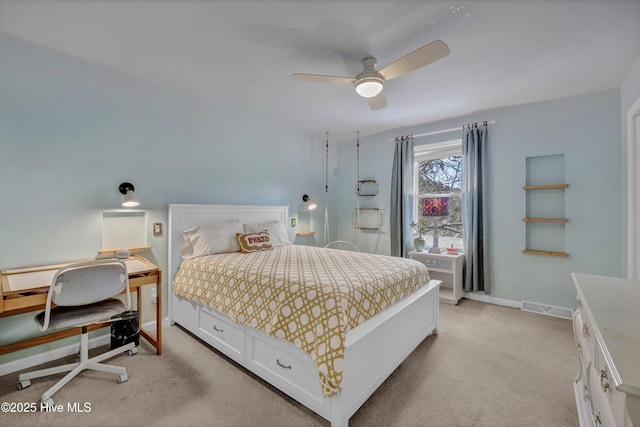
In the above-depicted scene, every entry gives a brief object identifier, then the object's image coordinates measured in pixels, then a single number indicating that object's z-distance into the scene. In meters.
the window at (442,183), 4.01
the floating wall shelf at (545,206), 3.15
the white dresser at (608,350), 0.69
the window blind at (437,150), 3.94
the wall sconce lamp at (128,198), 2.38
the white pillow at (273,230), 3.38
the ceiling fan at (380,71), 1.81
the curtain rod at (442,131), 3.57
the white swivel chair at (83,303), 1.67
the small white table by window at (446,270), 3.55
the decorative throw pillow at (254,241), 2.97
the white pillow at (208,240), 2.80
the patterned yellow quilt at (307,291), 1.51
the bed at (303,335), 1.51
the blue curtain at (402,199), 4.21
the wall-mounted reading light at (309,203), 4.38
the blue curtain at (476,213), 3.56
